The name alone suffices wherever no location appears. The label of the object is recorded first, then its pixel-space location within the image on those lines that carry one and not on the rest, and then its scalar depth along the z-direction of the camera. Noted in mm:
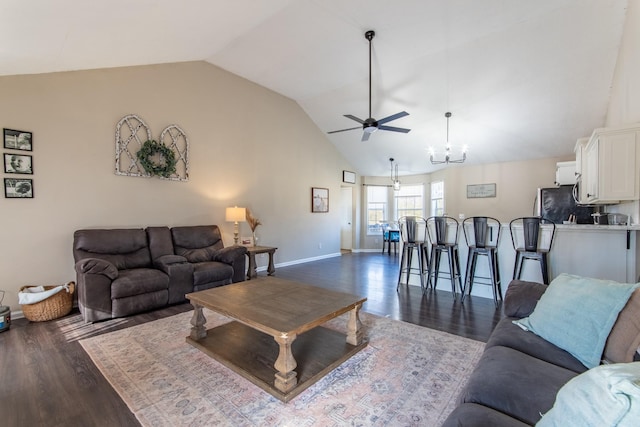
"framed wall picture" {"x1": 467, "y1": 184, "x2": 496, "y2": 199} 7223
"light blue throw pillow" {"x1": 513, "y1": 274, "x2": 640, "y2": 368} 1508
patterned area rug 1796
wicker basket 3234
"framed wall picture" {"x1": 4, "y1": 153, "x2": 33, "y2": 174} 3357
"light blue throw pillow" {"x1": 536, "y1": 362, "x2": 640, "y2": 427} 583
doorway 9156
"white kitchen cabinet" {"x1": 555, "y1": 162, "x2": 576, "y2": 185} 5397
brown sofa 3283
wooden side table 5195
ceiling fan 4246
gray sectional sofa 1147
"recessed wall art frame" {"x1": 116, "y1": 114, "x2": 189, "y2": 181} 4207
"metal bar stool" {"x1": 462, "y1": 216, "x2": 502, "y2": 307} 4127
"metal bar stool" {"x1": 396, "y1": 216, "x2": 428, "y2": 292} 4850
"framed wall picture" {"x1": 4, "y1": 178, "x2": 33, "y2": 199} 3367
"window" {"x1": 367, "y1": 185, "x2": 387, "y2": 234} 9344
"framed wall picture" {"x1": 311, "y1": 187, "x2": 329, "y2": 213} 7434
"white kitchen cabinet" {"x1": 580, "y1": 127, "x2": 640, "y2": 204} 2848
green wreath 4340
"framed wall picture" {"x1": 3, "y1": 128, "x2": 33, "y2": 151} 3348
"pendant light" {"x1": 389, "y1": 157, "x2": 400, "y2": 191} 7911
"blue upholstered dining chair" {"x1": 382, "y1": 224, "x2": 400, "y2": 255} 8516
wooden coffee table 2021
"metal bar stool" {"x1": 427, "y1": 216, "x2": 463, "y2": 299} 4441
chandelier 5678
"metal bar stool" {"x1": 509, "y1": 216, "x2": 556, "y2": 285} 3689
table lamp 5293
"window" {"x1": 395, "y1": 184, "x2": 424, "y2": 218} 9028
